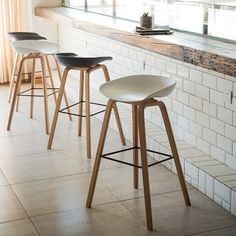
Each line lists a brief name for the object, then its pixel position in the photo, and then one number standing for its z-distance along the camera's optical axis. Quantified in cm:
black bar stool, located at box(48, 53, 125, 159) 433
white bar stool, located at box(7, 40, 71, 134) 504
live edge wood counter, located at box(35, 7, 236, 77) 327
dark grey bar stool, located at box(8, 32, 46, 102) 555
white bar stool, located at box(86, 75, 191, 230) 322
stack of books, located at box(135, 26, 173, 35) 421
